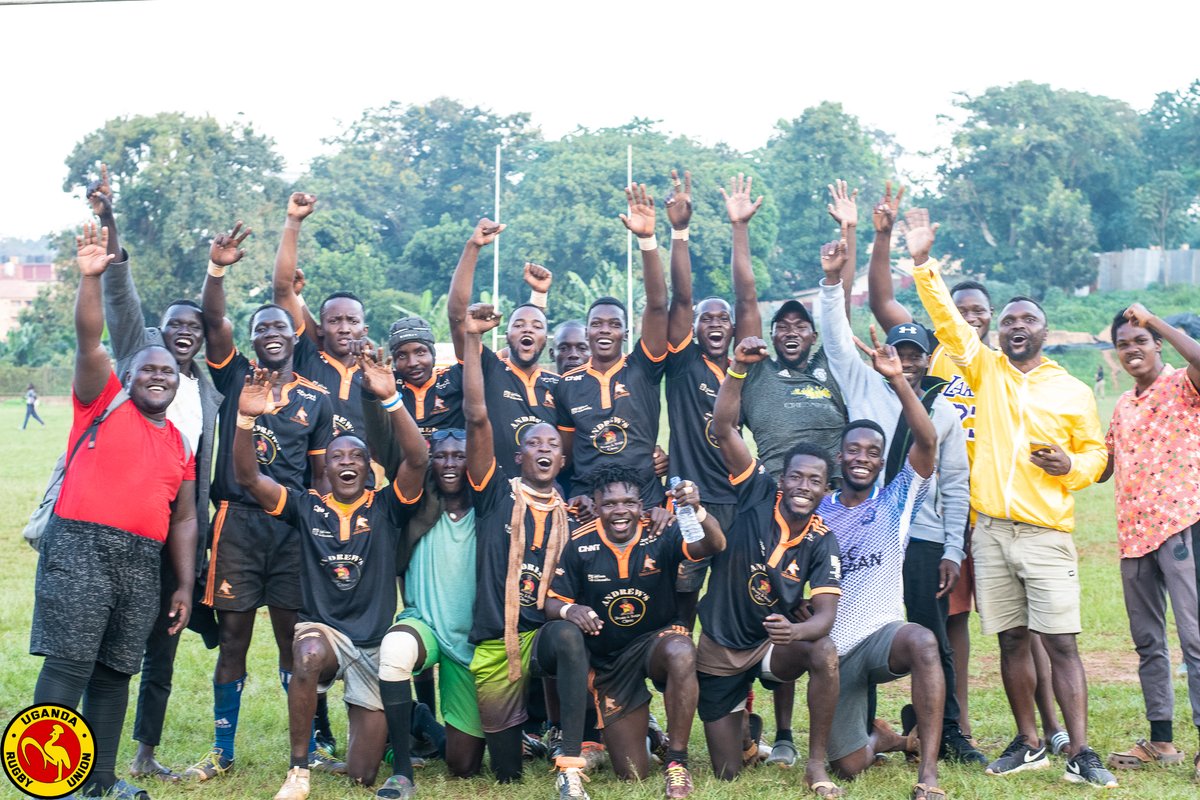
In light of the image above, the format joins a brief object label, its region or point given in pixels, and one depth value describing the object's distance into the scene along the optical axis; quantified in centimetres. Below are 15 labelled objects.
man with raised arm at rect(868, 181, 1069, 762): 680
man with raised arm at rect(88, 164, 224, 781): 655
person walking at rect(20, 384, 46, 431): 3388
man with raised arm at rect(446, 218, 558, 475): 714
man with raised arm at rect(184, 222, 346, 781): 671
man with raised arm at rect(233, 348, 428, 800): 643
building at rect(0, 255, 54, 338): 8981
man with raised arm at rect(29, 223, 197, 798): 580
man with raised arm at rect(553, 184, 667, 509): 699
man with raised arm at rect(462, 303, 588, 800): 650
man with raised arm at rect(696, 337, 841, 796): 627
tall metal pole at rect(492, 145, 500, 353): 4400
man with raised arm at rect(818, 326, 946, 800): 636
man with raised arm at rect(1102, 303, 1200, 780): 656
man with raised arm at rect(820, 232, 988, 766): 676
